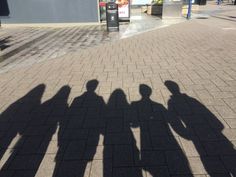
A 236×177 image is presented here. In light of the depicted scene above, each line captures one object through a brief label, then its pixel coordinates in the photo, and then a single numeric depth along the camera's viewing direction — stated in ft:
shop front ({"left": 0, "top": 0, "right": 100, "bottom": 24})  43.83
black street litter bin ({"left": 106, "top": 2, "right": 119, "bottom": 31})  38.17
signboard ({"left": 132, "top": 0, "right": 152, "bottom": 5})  78.48
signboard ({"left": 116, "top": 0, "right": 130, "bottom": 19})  44.93
